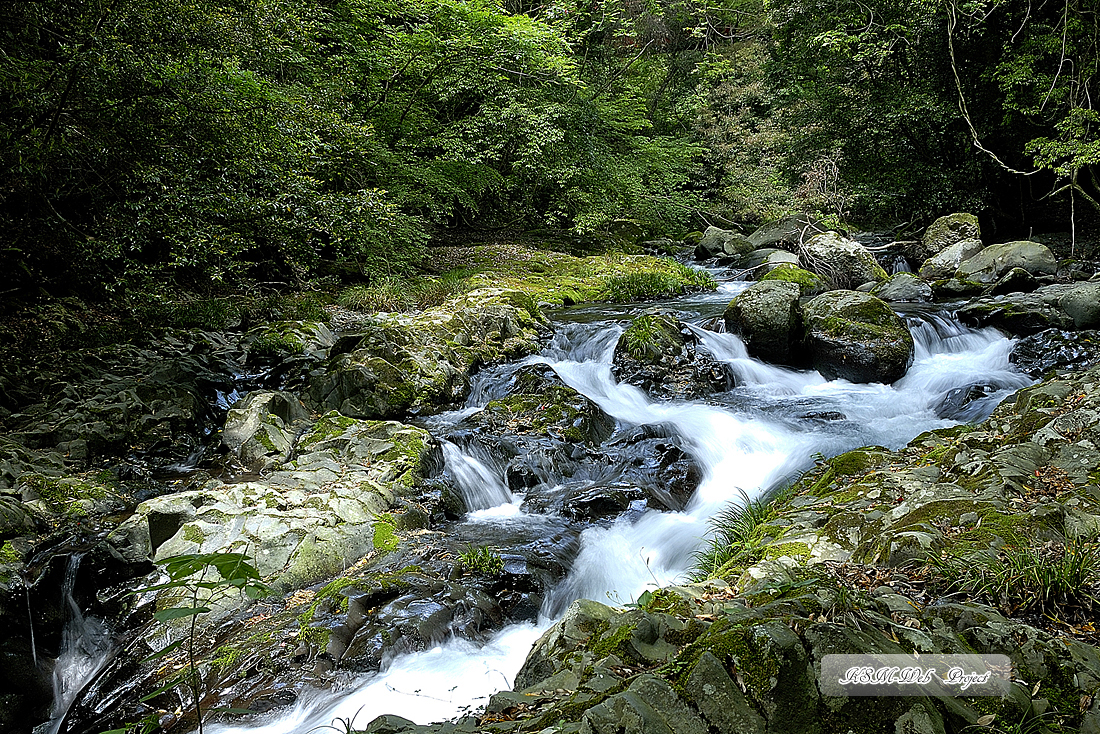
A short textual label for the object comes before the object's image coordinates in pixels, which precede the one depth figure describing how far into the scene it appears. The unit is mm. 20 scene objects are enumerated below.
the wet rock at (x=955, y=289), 11734
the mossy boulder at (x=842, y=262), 13703
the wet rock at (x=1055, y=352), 8281
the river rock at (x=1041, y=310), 8828
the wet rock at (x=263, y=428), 6191
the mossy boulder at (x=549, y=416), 7273
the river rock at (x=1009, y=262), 12031
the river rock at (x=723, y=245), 18172
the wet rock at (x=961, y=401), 7516
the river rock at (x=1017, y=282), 11305
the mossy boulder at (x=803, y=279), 13242
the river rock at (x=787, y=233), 15789
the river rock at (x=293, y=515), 4590
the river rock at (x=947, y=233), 14744
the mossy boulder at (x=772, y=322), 9297
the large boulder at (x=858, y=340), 8633
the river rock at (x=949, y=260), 13742
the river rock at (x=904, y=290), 12125
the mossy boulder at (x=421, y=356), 7574
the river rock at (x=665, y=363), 8859
